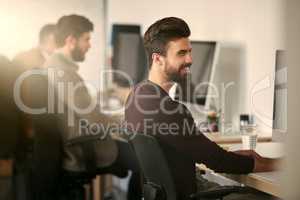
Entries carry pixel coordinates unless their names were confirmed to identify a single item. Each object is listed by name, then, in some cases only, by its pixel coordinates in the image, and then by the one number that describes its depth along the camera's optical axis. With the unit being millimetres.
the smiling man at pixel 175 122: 3392
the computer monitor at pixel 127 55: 4000
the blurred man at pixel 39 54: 3827
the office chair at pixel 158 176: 3405
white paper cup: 3675
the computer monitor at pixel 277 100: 3371
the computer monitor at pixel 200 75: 3684
